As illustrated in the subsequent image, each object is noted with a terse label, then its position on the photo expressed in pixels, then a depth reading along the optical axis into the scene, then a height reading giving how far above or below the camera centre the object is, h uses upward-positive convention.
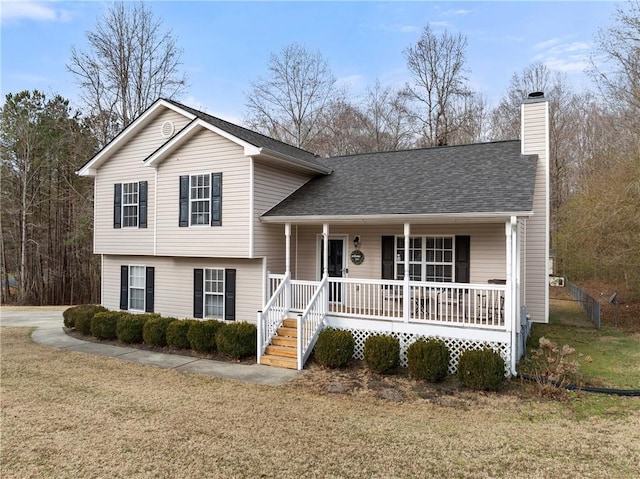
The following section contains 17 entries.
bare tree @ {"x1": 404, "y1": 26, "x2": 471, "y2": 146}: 27.66 +11.84
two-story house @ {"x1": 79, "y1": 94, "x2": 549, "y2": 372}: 9.12 +0.69
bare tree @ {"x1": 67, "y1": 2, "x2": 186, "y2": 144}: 22.50 +10.75
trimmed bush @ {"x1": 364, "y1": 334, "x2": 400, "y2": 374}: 8.34 -2.07
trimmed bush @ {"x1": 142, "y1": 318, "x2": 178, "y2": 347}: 10.65 -2.02
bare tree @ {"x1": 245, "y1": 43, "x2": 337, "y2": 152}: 28.89 +11.38
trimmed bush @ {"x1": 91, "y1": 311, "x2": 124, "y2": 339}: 11.40 -1.97
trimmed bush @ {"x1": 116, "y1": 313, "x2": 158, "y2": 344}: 11.02 -2.01
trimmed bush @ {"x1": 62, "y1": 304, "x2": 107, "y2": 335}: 12.02 -1.84
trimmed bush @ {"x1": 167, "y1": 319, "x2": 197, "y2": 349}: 10.33 -2.03
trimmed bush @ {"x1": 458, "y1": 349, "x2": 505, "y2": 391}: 7.27 -2.11
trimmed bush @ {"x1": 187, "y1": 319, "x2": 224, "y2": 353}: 9.97 -2.00
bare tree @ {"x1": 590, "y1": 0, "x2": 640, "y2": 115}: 14.57 +7.39
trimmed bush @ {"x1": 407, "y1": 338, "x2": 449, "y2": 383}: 7.81 -2.07
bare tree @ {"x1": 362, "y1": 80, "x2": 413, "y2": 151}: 28.78 +9.68
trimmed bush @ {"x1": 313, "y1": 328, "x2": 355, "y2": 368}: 8.68 -2.03
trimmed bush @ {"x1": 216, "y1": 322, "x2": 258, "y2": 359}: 9.45 -2.01
